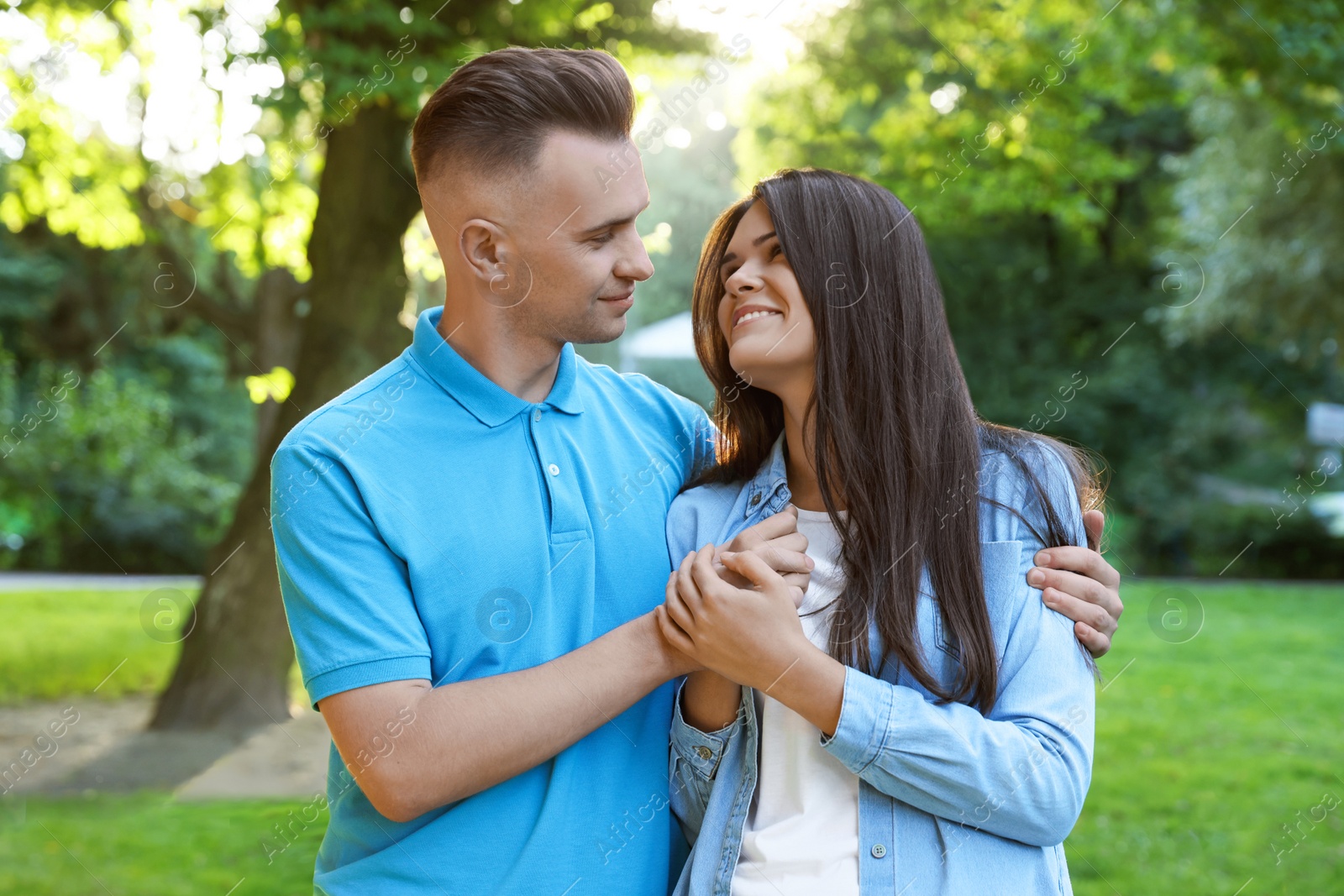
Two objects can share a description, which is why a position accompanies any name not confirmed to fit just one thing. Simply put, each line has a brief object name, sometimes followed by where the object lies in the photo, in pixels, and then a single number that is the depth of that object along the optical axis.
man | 1.69
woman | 1.69
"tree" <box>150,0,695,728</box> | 5.77
